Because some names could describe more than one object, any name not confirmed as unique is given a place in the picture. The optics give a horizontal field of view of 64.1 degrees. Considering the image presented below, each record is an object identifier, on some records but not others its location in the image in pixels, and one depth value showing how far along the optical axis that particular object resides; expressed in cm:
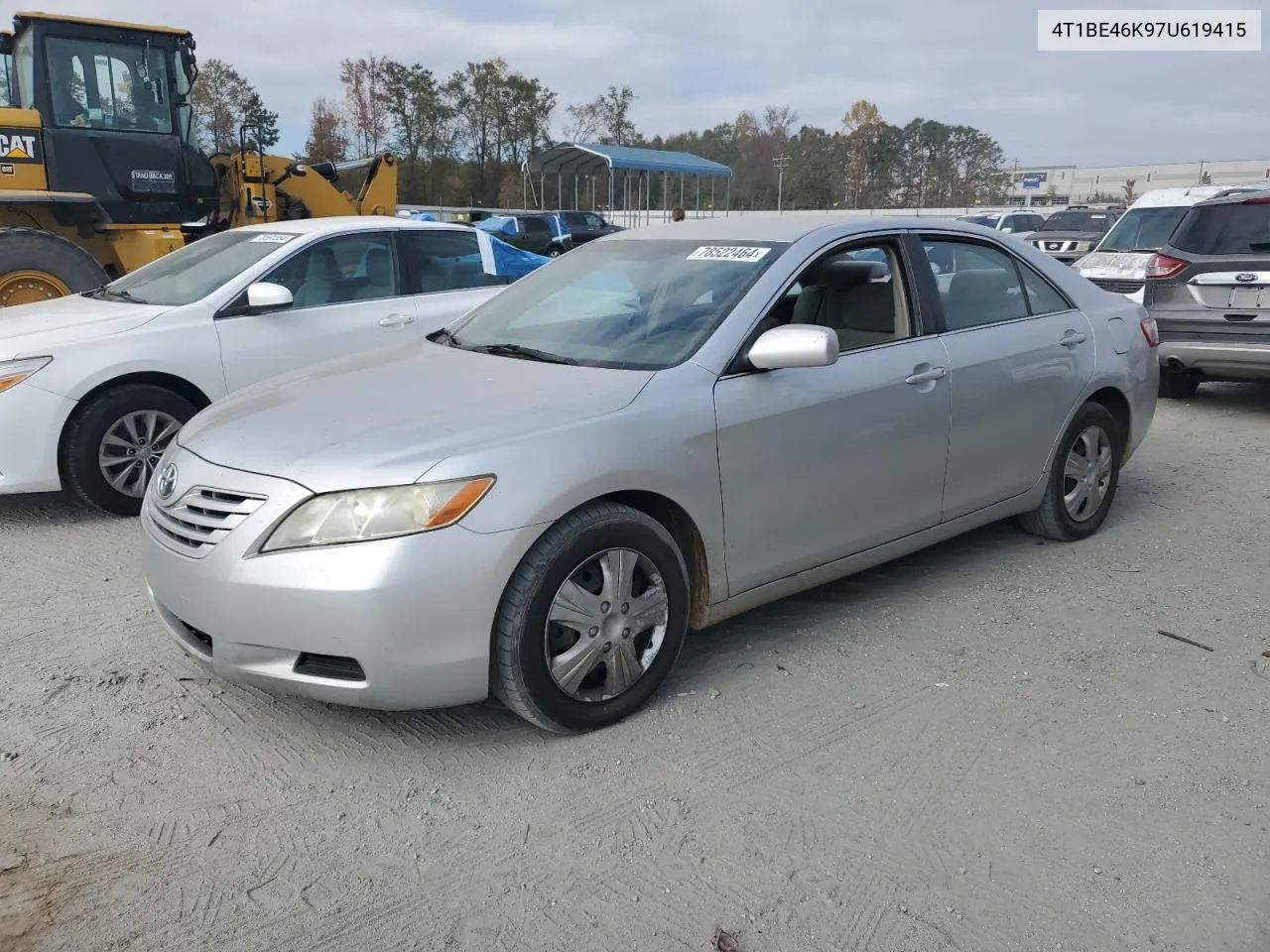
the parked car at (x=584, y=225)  2934
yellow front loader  925
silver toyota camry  284
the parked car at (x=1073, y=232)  1794
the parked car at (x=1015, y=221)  2697
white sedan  520
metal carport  2814
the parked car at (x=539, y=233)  2764
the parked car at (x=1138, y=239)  871
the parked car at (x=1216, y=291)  777
